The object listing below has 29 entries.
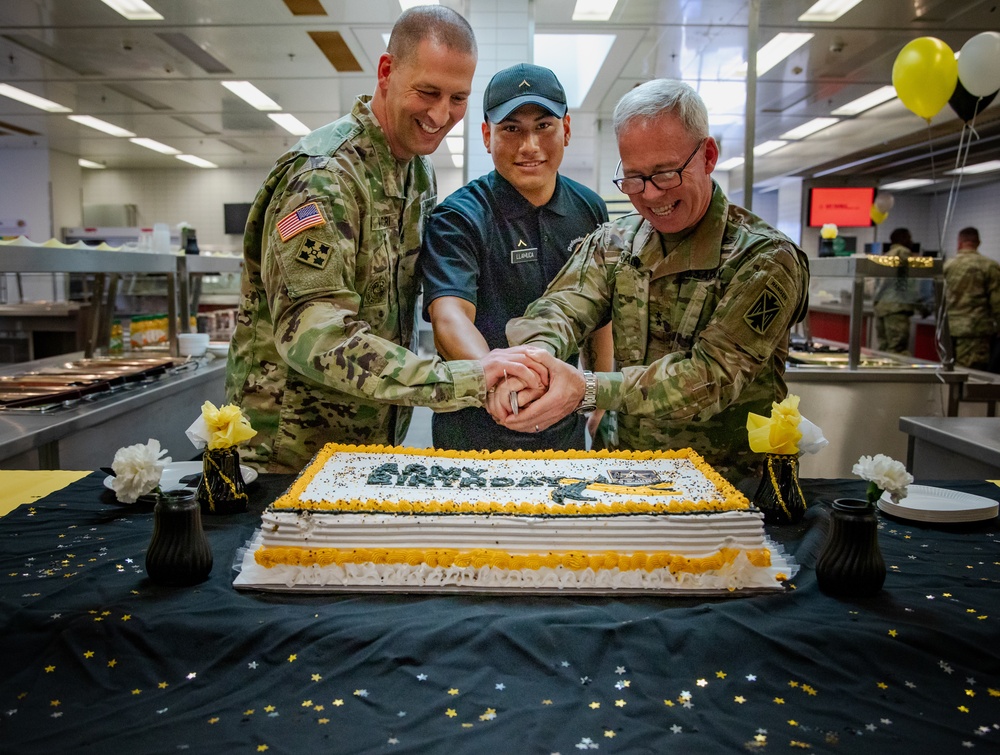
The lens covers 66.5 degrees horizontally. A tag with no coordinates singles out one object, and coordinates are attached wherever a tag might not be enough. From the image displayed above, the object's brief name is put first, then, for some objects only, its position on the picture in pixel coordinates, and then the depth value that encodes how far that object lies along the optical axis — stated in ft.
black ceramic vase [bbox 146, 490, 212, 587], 4.09
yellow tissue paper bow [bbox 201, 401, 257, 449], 5.05
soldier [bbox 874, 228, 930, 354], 14.02
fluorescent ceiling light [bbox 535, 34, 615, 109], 24.36
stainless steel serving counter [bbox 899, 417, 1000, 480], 8.13
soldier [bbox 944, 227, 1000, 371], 23.45
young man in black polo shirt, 6.96
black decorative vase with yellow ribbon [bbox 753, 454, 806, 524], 5.15
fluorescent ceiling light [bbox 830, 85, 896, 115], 30.15
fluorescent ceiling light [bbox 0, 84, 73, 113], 30.22
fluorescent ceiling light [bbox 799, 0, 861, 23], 20.51
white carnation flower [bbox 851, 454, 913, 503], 4.59
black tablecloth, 2.94
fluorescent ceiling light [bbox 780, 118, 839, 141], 35.52
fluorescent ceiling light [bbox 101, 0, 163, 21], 20.63
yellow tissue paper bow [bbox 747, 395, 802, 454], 4.96
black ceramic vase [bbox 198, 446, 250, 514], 5.27
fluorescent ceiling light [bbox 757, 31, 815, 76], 23.11
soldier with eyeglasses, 6.10
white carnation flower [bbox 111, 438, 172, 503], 5.18
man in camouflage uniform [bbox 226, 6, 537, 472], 5.87
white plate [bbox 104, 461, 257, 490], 5.84
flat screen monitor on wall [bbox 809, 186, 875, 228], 44.62
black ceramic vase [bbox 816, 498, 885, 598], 4.03
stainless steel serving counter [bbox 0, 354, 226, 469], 8.68
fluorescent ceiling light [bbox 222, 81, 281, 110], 29.27
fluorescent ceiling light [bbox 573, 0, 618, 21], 20.80
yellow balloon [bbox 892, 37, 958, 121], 14.35
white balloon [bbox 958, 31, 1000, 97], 13.33
